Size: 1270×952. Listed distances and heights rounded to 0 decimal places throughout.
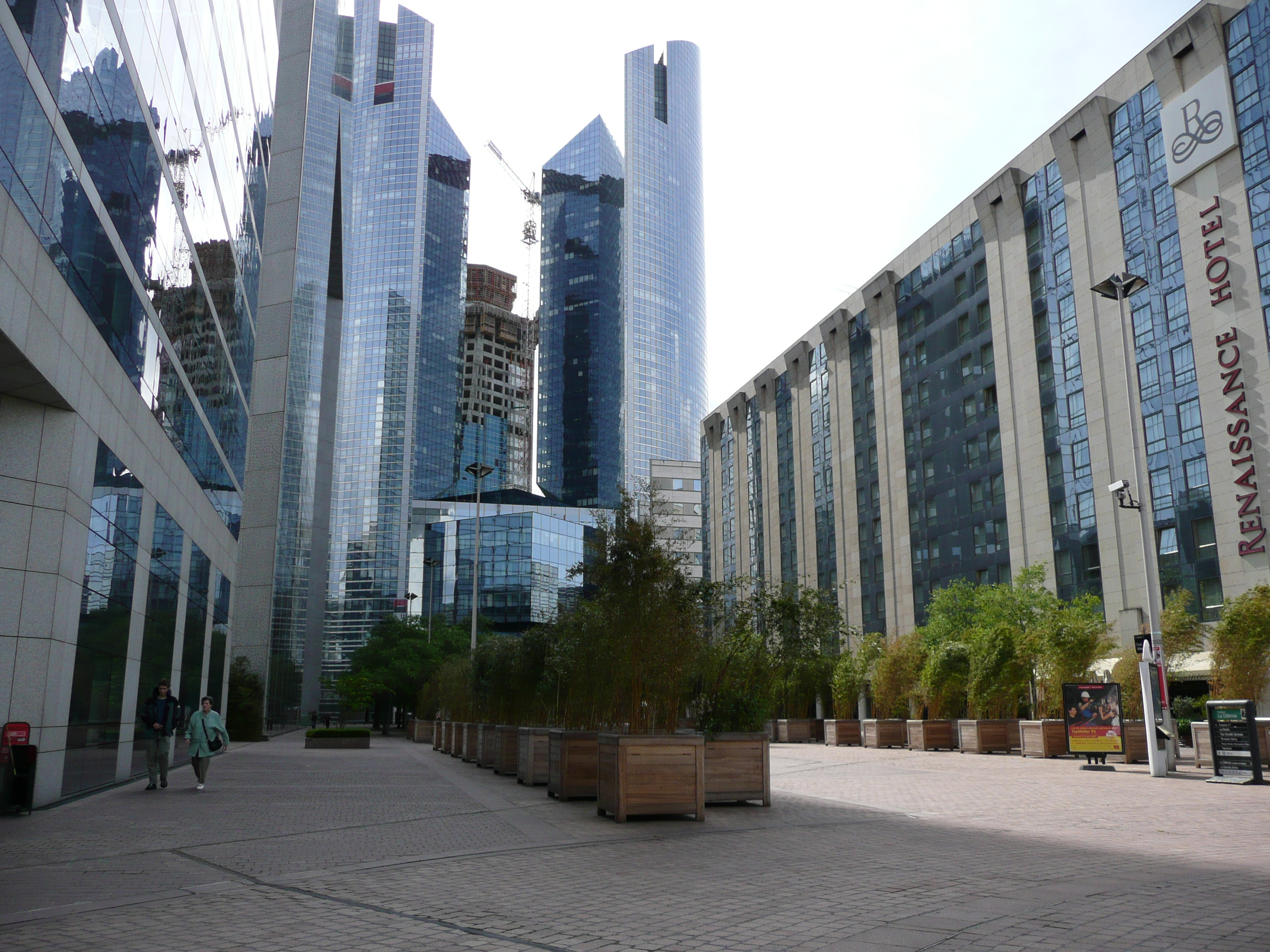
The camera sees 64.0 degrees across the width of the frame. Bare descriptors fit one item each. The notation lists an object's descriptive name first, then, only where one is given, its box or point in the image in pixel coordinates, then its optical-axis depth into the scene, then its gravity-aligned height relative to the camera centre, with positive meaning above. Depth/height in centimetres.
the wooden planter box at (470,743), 2861 -183
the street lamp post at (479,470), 4258 +873
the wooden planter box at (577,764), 1547 -130
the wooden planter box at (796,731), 4631 -238
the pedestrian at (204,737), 1833 -106
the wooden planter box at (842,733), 4109 -220
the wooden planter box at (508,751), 2228 -159
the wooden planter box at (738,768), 1473 -129
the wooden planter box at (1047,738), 2886 -170
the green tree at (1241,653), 2778 +66
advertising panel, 2378 -98
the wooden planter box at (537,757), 1895 -145
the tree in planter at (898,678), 4338 -3
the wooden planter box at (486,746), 2448 -164
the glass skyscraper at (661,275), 17900 +7216
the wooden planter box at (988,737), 3278 -188
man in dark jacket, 1755 -82
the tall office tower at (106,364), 1352 +522
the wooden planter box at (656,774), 1260 -119
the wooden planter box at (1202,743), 2238 -142
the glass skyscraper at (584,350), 17675 +5673
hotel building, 3847 +1461
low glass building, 11481 +1312
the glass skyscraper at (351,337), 5478 +3238
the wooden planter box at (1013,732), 3309 -173
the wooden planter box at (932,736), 3597 -203
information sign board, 1772 -110
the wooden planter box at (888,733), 3897 -210
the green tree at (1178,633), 3178 +140
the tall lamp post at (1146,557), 2086 +258
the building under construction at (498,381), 17900 +5388
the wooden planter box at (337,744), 4195 -270
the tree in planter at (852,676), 4766 +8
